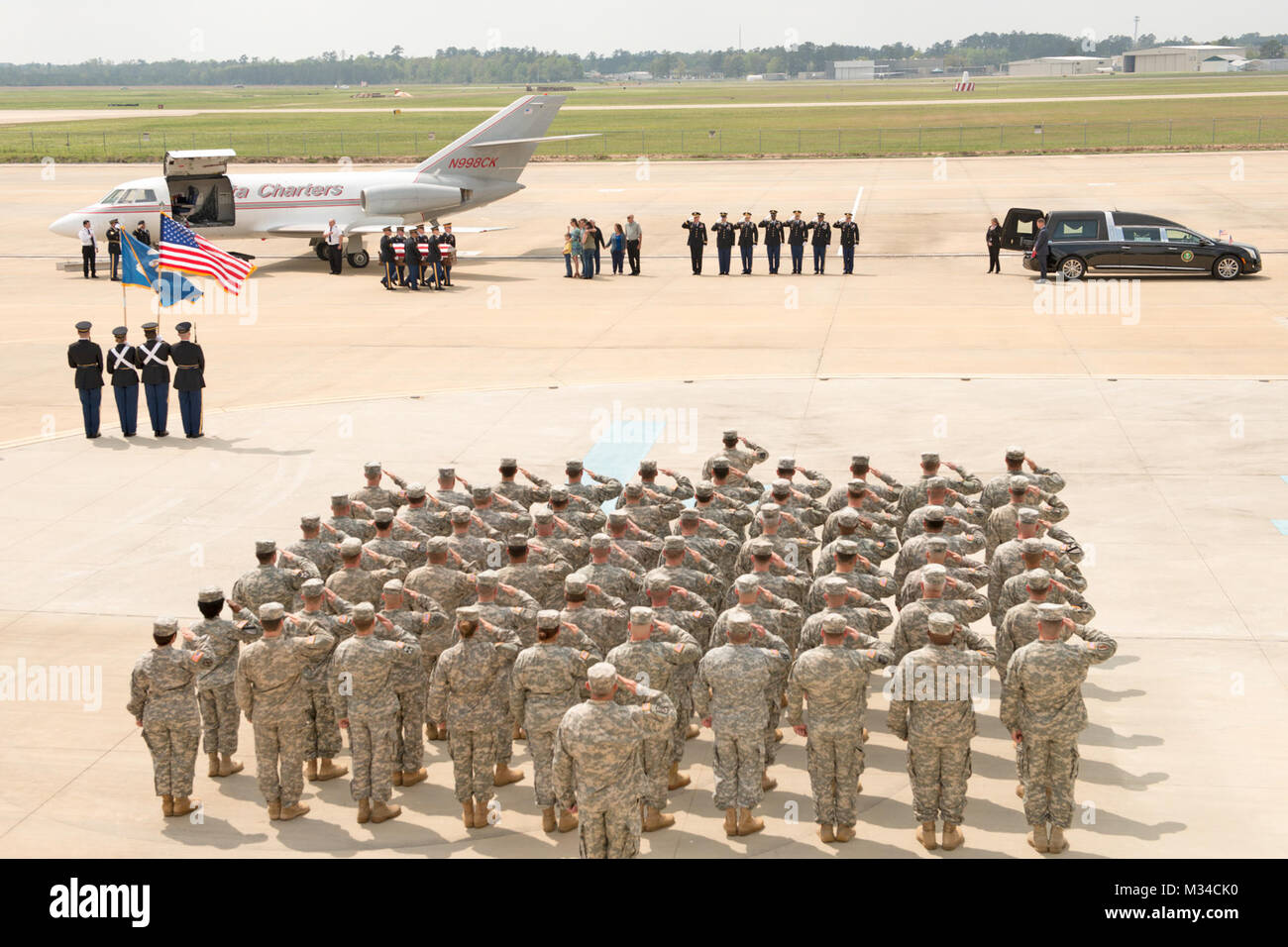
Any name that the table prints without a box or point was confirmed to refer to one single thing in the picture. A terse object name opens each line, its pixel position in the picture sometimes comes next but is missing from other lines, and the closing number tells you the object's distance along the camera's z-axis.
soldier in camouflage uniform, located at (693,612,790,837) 8.88
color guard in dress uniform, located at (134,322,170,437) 18.95
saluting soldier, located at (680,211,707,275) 32.47
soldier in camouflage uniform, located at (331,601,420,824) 9.14
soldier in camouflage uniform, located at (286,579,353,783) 9.59
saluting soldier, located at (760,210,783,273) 33.06
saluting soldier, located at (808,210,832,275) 31.98
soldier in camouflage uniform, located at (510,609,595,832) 8.87
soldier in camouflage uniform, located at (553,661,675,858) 8.09
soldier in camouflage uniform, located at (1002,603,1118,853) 8.52
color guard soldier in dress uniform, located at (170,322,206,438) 18.78
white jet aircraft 35.62
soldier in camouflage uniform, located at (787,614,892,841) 8.74
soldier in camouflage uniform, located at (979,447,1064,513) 12.52
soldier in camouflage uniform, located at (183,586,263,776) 9.82
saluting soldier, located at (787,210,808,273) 32.53
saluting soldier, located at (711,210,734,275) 32.47
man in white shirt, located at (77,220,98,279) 34.47
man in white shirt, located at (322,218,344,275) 34.19
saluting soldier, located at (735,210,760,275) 32.56
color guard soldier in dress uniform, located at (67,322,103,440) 18.78
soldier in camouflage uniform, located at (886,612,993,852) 8.62
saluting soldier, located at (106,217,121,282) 33.88
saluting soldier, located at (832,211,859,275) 31.80
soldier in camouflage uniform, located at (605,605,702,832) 9.02
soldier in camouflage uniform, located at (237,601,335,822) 9.25
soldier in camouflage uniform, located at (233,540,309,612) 10.73
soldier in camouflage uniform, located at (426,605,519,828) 9.09
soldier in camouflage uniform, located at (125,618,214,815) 9.24
